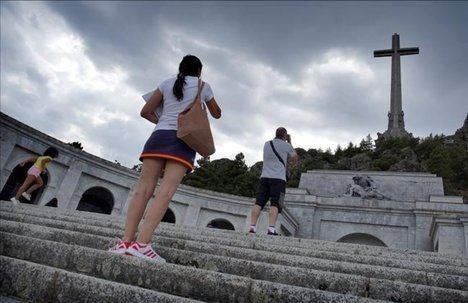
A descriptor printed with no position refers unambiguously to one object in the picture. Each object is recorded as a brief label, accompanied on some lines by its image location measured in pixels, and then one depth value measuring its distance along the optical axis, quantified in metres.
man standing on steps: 6.76
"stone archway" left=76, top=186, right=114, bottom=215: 19.03
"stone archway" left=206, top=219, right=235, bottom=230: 20.02
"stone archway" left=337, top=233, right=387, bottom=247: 17.15
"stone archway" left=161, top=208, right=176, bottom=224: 20.08
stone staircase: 2.37
